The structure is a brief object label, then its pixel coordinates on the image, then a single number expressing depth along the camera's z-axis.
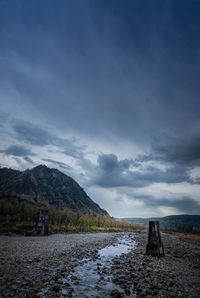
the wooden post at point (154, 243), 19.04
